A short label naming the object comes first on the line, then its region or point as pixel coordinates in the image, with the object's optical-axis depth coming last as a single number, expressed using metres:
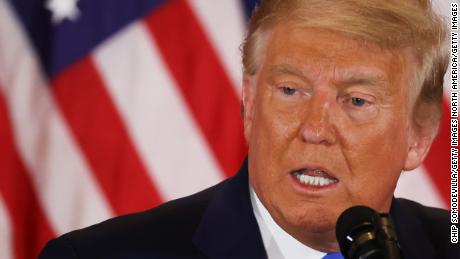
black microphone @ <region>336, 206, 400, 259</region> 3.58
